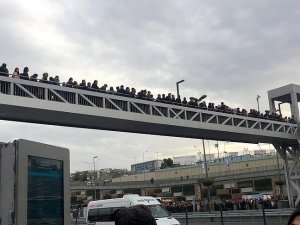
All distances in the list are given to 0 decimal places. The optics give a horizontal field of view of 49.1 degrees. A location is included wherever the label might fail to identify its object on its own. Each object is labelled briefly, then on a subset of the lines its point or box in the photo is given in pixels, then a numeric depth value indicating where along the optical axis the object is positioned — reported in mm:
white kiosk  4446
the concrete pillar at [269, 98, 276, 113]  31488
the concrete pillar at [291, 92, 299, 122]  29909
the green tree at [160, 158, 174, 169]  99085
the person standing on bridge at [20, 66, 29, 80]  15438
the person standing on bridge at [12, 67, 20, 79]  15084
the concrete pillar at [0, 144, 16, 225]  4429
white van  13060
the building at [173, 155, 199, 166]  122087
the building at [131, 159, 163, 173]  117929
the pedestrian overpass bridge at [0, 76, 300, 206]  15548
